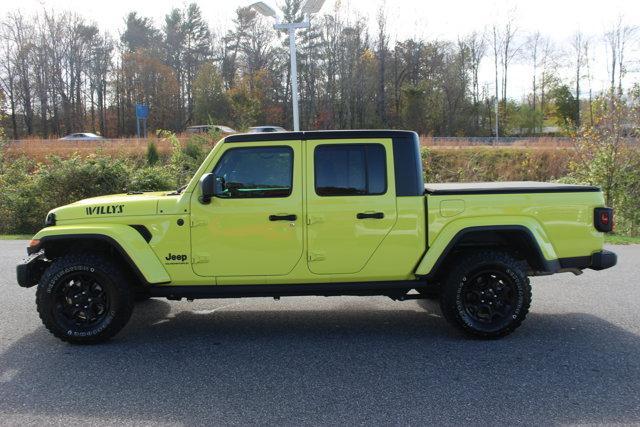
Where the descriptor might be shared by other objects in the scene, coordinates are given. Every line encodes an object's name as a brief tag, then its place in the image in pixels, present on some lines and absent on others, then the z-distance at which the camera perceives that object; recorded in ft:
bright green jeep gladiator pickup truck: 16.44
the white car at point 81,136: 146.30
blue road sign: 112.06
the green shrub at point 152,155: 76.03
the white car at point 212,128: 60.59
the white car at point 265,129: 116.67
